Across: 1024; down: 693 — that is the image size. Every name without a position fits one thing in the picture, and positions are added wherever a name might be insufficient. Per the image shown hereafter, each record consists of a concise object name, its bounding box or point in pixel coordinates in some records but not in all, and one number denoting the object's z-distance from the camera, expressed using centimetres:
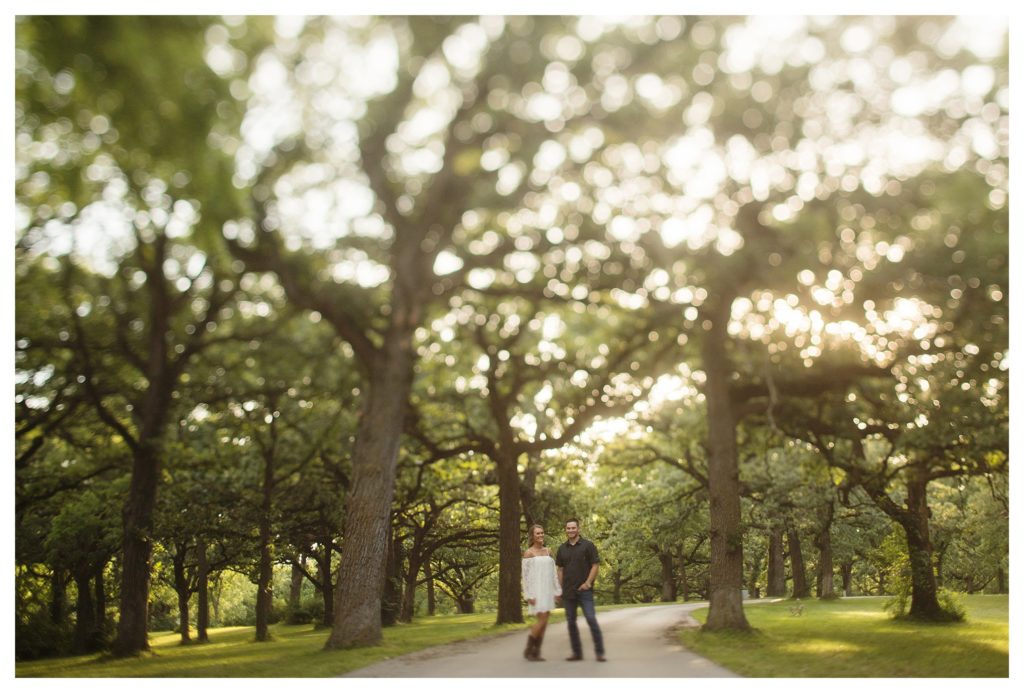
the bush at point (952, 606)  1684
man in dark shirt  919
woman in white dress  951
